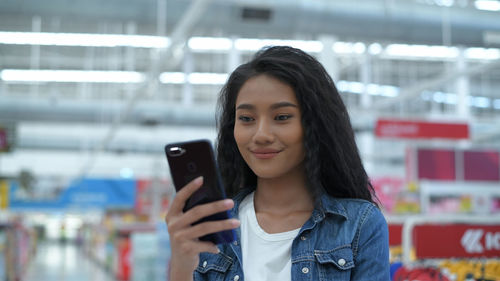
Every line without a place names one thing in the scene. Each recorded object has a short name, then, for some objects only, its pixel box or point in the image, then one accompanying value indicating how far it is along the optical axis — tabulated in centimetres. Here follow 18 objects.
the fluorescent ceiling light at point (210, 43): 1078
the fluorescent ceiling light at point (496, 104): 1916
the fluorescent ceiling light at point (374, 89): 1725
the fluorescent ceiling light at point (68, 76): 1288
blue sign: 1598
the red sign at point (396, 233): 488
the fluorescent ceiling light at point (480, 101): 1897
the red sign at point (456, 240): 310
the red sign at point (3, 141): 1023
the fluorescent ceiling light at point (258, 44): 1105
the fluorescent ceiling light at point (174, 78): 1479
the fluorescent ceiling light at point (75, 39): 975
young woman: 131
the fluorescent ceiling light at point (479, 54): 1284
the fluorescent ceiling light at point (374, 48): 1251
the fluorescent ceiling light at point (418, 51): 1184
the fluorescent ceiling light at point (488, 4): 898
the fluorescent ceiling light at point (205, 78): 1529
